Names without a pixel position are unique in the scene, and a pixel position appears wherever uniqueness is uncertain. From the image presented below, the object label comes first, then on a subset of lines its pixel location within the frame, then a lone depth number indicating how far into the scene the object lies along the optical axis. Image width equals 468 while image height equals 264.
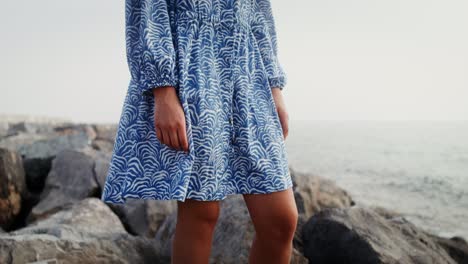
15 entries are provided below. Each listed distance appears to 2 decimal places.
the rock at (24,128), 15.80
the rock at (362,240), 2.18
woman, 1.22
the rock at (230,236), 2.22
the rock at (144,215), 3.51
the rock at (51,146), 5.35
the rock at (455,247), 2.86
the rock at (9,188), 3.62
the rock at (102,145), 7.58
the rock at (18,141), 6.29
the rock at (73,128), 12.52
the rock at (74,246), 1.79
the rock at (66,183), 3.89
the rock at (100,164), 4.36
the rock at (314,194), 3.88
